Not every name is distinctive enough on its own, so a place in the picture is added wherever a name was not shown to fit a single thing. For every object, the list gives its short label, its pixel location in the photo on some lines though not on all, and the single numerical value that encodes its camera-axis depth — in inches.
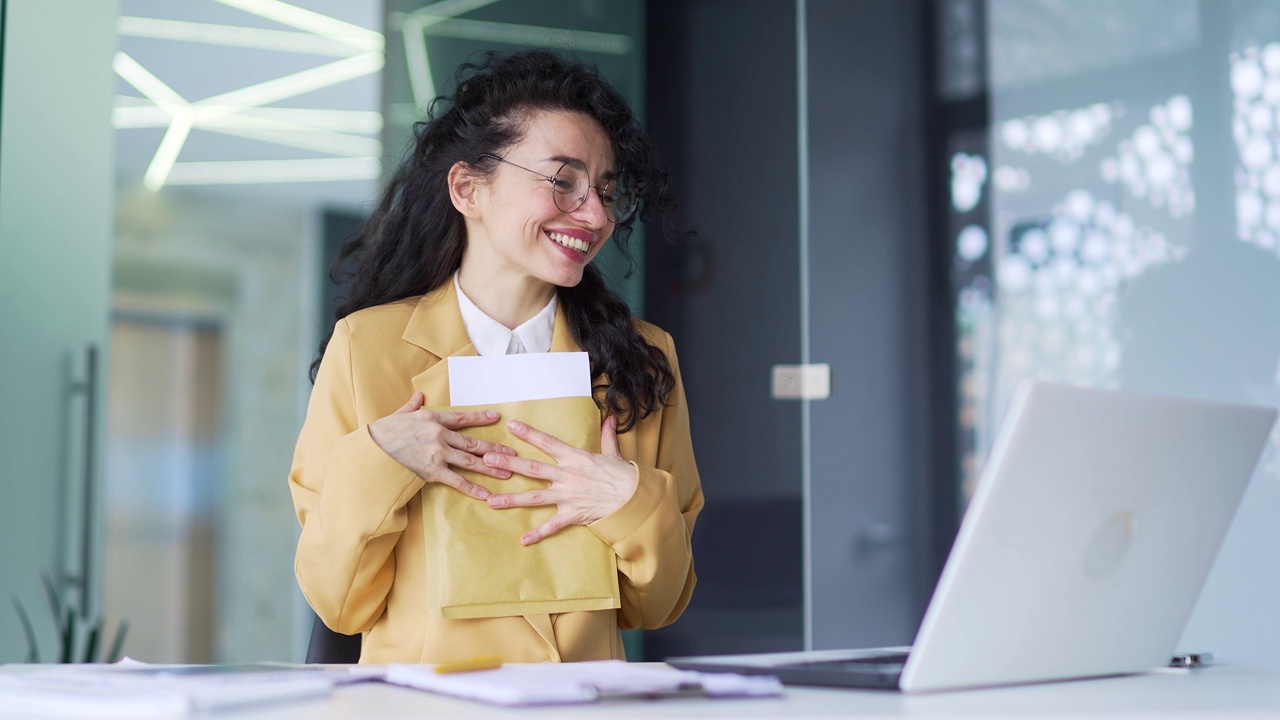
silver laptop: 34.5
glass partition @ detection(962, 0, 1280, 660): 106.5
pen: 38.5
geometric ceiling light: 153.4
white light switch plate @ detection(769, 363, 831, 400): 127.5
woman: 60.6
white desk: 32.2
